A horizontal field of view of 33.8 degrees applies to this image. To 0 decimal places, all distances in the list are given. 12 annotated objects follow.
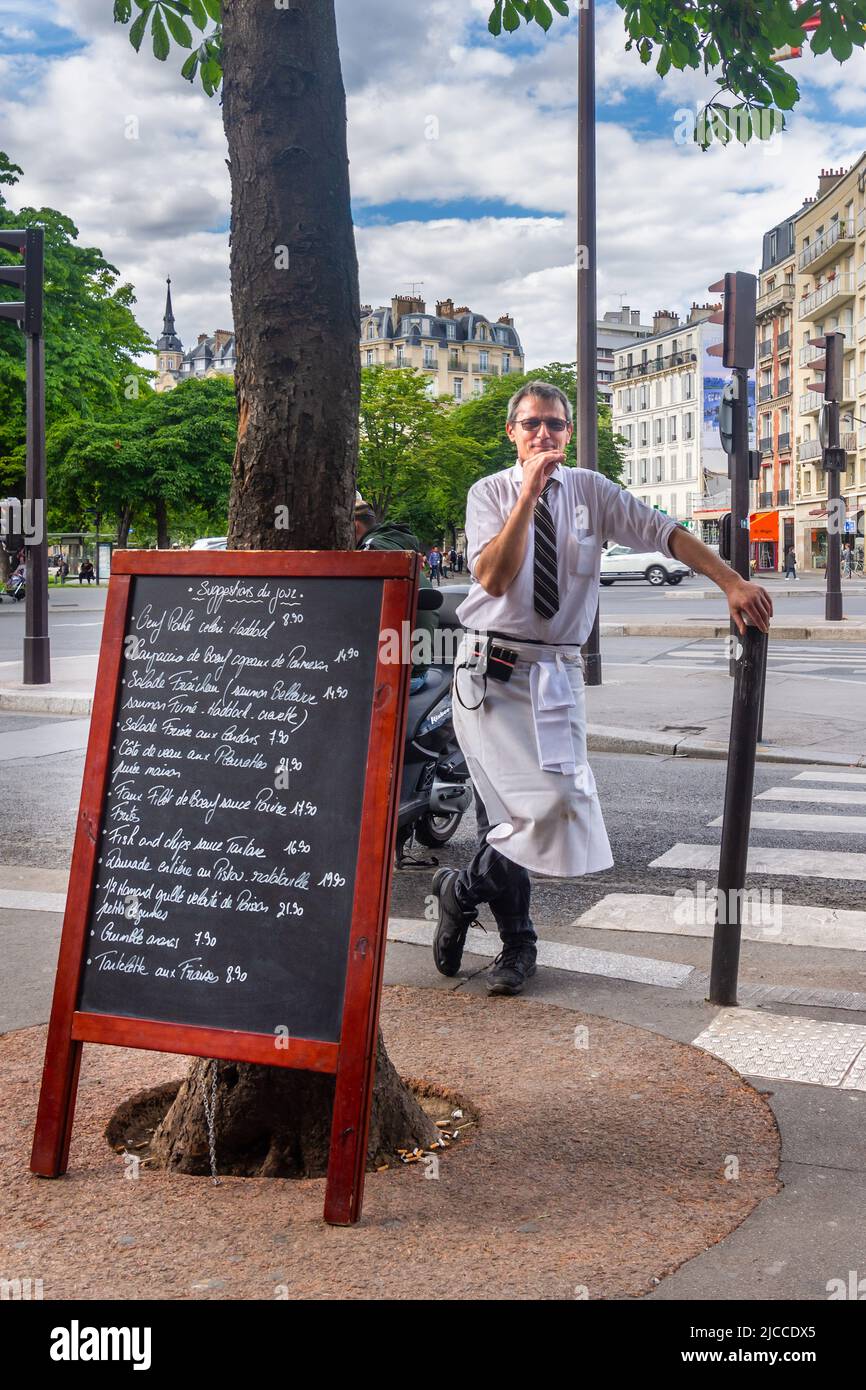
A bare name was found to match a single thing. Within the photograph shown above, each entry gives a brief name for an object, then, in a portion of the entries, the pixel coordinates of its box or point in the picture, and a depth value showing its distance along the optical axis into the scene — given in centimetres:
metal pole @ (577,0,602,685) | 1367
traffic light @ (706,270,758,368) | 786
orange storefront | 7533
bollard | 426
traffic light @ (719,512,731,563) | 917
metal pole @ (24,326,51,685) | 1434
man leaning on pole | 434
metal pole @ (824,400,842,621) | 2112
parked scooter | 666
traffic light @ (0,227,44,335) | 1389
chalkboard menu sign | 313
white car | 4812
